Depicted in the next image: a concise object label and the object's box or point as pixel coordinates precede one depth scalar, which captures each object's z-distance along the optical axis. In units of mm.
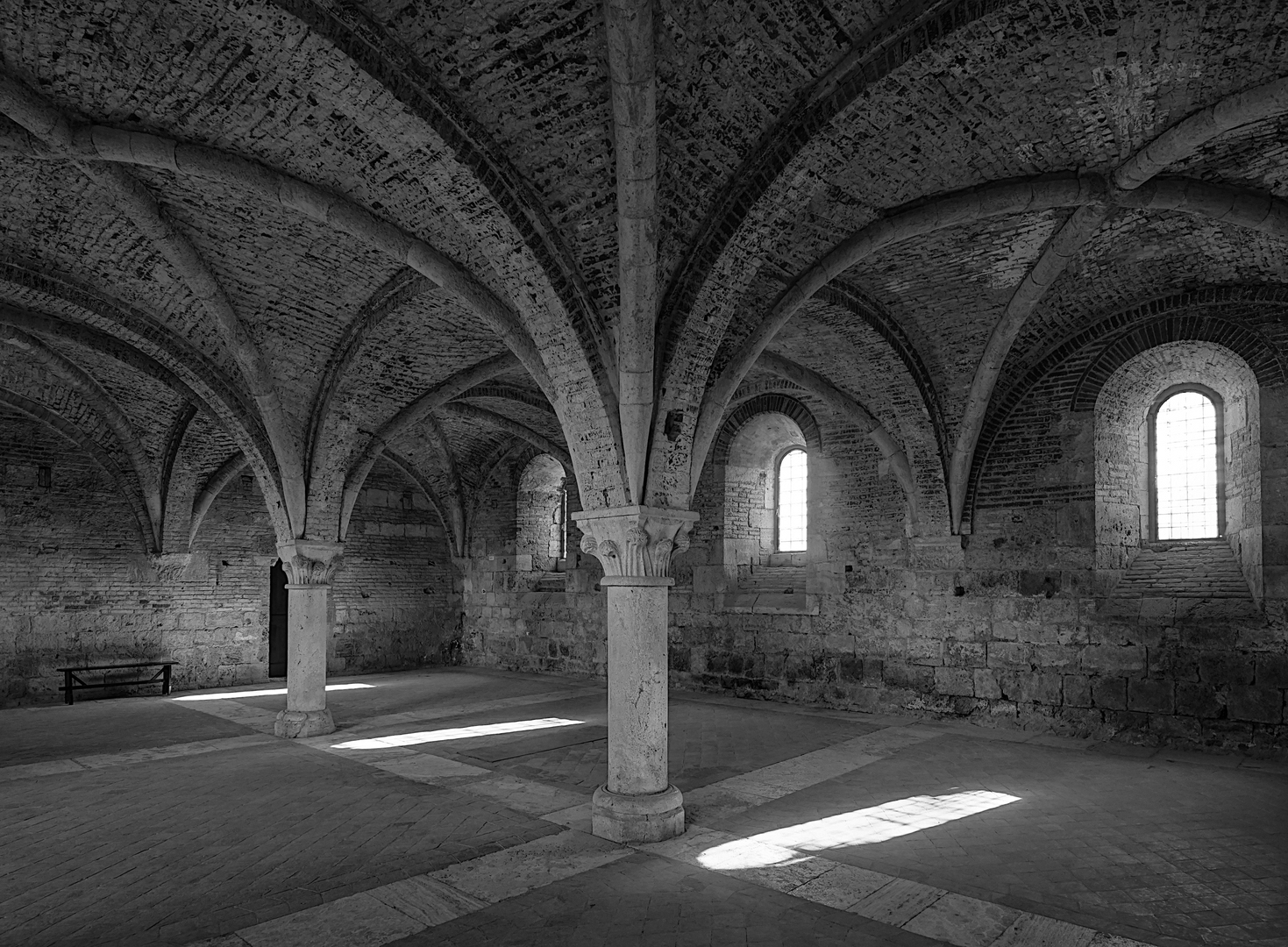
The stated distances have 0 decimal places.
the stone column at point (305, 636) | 9562
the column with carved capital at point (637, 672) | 5730
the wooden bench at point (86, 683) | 12750
